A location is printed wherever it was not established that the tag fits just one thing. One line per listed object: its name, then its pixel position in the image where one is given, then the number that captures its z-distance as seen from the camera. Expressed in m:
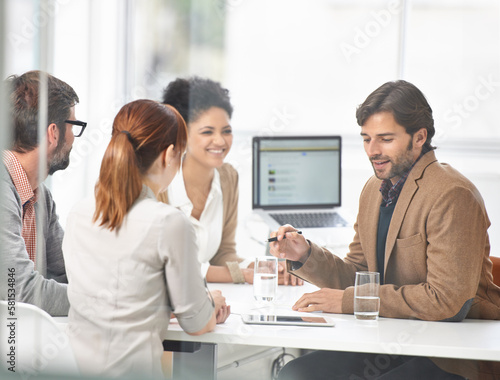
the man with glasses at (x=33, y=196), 3.80
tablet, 3.81
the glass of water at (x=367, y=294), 3.86
